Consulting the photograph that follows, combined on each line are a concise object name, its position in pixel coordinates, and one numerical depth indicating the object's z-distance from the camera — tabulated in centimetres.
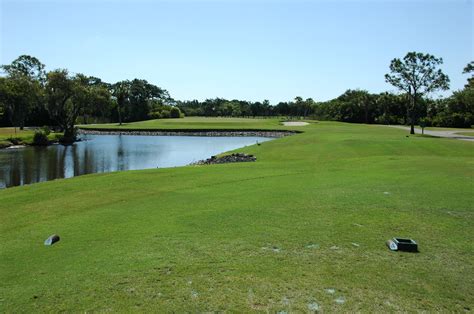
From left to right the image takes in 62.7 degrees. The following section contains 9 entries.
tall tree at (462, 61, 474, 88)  4539
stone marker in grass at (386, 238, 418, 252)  733
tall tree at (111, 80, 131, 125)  10931
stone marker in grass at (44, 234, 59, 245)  798
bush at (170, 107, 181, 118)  12441
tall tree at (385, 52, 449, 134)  4228
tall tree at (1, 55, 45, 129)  6450
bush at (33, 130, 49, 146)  5355
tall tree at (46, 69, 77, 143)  6338
